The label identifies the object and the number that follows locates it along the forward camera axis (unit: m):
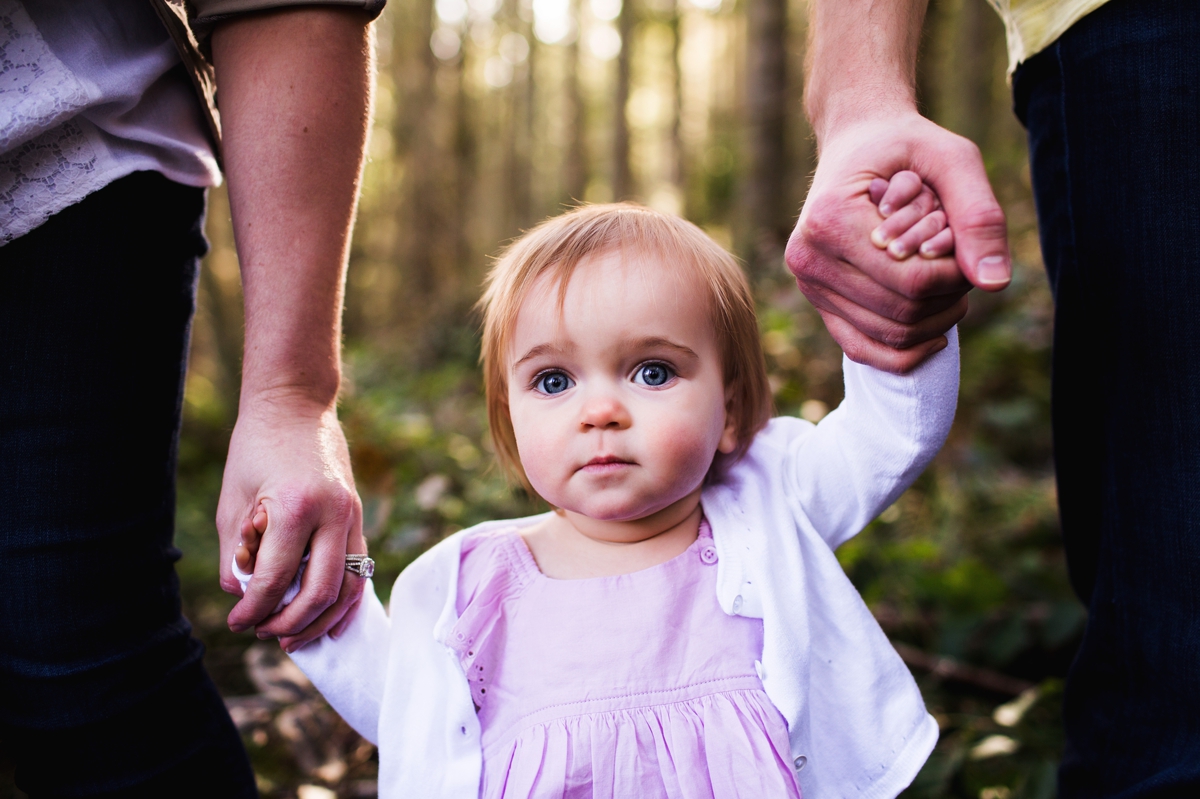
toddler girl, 1.19
